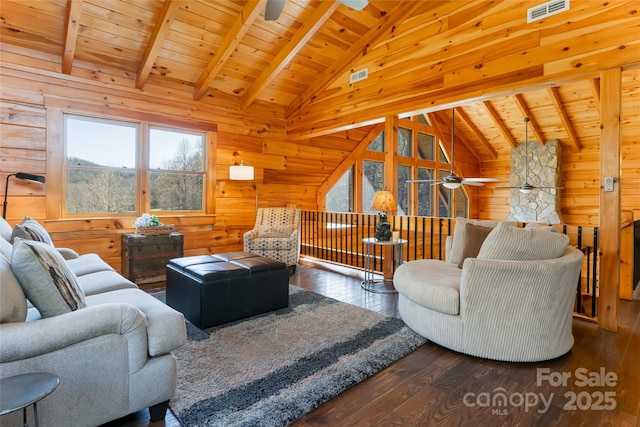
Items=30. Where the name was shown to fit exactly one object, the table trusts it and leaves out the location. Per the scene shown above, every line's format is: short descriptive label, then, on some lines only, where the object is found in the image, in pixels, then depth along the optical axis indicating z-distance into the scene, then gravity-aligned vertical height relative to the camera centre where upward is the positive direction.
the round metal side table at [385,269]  4.16 -0.86
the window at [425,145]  8.66 +1.68
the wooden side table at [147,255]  4.29 -0.65
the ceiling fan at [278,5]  2.94 +1.82
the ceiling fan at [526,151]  7.10 +1.36
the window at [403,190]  8.39 +0.47
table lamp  4.27 +0.01
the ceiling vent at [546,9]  3.30 +2.04
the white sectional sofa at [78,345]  1.36 -0.62
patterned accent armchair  4.96 -0.44
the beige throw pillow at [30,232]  2.39 -0.20
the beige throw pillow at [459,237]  3.29 -0.28
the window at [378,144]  7.85 +1.53
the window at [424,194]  8.75 +0.39
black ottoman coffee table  2.91 -0.75
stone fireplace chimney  7.42 +0.69
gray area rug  1.82 -1.07
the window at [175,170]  5.05 +0.57
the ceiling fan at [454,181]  4.36 +0.38
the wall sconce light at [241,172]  5.32 +0.56
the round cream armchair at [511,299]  2.31 -0.64
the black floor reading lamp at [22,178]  3.63 +0.30
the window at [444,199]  9.08 +0.27
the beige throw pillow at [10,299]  1.36 -0.39
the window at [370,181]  7.69 +0.65
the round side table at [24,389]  1.00 -0.60
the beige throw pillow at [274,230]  5.32 -0.37
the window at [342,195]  7.55 +0.29
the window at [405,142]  8.23 +1.65
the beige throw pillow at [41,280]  1.50 -0.34
